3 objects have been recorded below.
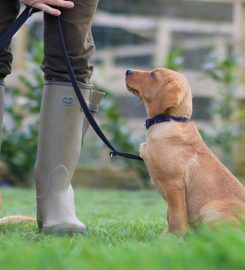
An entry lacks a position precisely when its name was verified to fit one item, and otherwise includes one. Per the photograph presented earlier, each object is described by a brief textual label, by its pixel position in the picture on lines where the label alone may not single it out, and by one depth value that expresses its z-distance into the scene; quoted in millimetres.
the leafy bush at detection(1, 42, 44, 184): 11607
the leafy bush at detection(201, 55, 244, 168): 12293
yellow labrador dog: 4995
